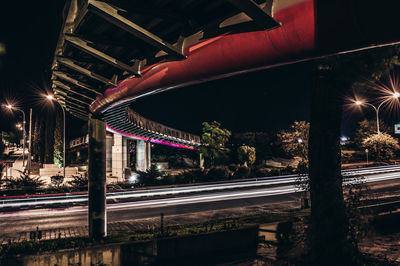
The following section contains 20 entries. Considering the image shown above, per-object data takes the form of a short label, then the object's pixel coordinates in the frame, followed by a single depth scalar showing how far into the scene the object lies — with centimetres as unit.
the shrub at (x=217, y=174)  3067
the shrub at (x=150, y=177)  2681
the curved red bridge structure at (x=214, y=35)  257
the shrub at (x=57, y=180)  2656
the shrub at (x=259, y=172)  3372
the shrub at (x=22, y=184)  2280
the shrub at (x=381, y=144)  2203
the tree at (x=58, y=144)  4497
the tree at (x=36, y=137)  4619
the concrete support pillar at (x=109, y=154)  4719
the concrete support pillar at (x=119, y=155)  3800
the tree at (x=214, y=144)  4731
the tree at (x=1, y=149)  6856
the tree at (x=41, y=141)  4541
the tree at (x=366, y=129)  5116
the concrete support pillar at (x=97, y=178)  972
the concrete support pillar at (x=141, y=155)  4381
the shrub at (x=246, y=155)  4431
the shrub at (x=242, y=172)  3288
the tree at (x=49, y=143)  4350
